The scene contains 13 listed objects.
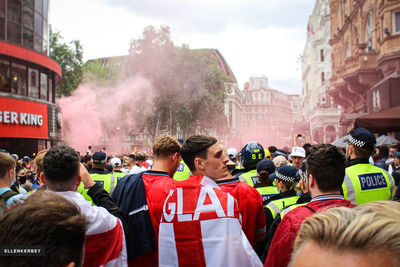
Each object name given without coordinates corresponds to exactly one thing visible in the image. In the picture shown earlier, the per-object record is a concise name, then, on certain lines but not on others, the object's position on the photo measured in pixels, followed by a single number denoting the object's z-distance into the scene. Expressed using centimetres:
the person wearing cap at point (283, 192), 317
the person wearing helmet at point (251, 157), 476
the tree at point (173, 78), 3372
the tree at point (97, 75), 3772
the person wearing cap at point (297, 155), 666
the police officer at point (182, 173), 620
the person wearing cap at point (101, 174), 435
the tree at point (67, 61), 3600
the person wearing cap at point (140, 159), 884
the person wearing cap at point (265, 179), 404
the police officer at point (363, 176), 345
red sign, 1861
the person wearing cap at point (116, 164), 685
